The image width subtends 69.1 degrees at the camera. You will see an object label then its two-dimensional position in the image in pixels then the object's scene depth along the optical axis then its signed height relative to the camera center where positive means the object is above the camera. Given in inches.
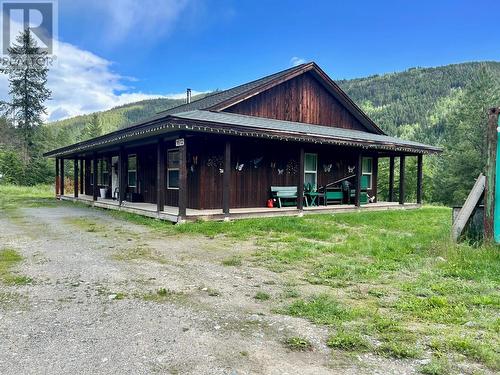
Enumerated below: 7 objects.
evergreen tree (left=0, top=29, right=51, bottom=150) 1407.5 +337.0
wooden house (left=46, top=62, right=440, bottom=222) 394.0 +34.3
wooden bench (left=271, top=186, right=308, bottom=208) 473.2 -21.7
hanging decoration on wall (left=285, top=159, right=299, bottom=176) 507.5 +16.1
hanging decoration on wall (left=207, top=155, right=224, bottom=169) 434.9 +19.2
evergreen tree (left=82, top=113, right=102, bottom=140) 2169.0 +289.4
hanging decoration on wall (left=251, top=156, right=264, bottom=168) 471.7 +21.9
